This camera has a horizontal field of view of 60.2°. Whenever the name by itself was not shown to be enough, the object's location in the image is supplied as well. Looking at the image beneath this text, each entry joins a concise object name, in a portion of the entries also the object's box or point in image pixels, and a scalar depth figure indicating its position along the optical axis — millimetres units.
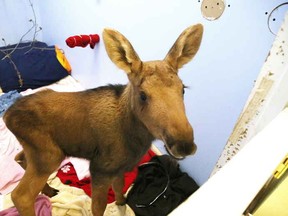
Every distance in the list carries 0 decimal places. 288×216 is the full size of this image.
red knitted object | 2794
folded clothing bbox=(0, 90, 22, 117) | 2926
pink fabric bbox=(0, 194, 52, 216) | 1933
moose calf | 1324
